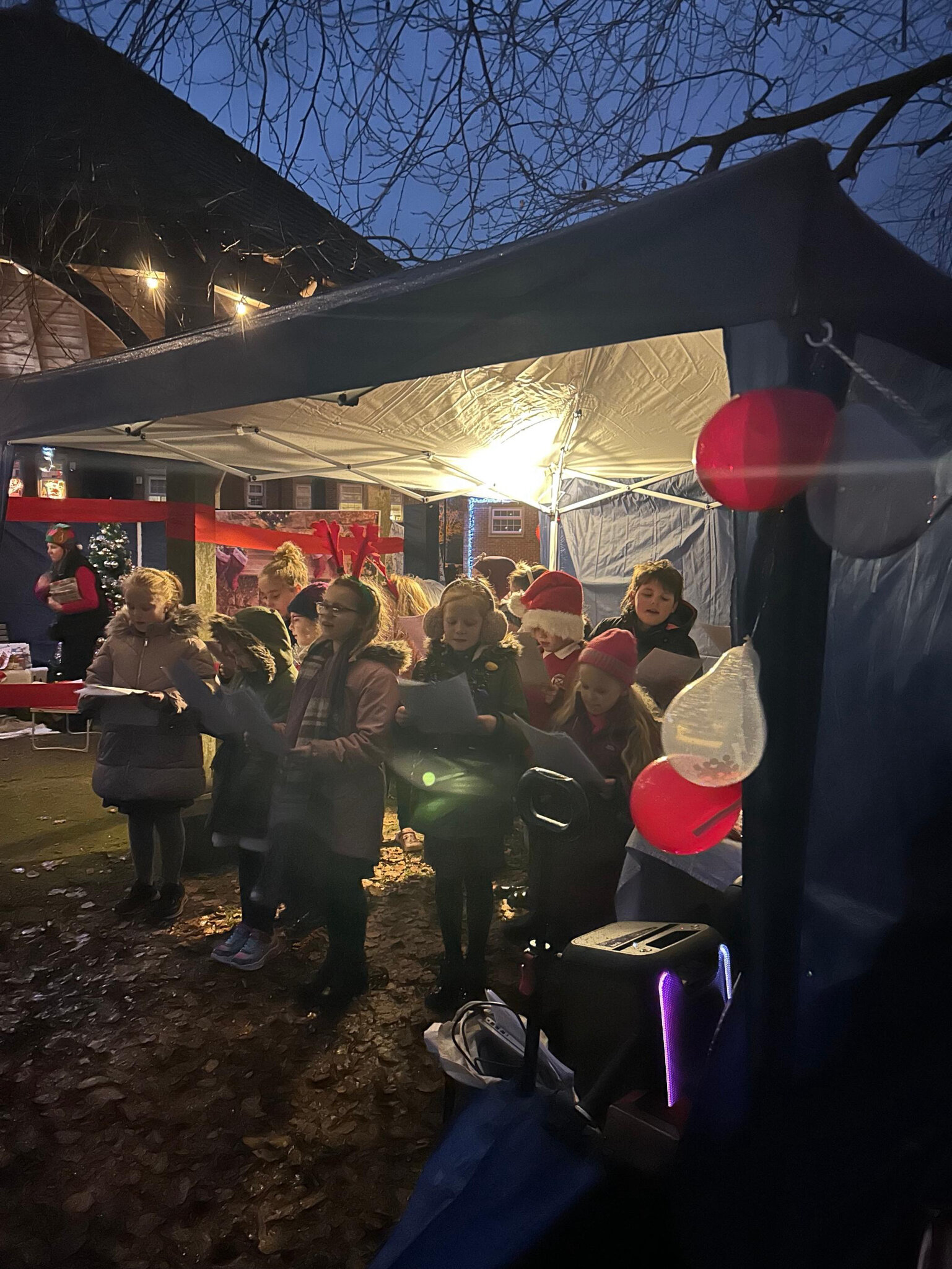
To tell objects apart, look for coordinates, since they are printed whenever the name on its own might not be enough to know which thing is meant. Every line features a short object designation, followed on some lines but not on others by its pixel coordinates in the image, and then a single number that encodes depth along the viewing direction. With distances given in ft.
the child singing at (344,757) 8.78
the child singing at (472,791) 8.57
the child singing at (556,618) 12.51
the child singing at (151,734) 10.81
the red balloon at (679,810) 5.43
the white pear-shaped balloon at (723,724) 4.67
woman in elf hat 23.82
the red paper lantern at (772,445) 4.33
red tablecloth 16.26
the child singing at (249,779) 9.95
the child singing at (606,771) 8.21
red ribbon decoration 17.15
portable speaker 4.81
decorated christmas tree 29.50
